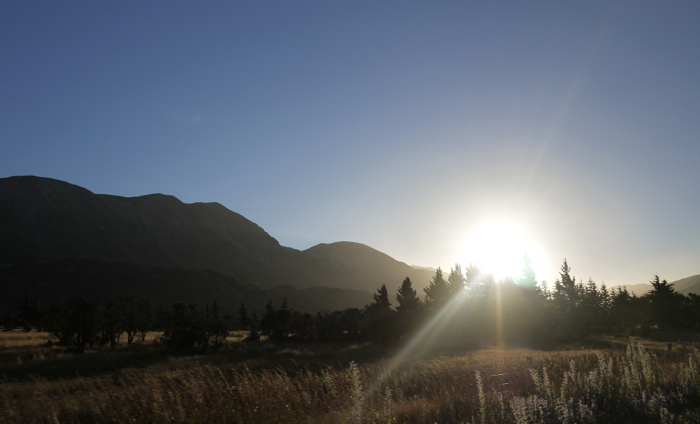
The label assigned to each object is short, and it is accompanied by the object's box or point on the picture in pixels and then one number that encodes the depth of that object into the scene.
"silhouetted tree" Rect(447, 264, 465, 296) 68.12
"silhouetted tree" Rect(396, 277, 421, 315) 46.92
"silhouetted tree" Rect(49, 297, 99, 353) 26.83
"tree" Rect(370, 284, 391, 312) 65.99
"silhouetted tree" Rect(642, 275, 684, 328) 49.03
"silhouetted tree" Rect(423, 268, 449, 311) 65.36
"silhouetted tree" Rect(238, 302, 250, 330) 63.05
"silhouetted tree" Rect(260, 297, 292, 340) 40.88
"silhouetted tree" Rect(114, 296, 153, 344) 32.62
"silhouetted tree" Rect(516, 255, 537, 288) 61.78
